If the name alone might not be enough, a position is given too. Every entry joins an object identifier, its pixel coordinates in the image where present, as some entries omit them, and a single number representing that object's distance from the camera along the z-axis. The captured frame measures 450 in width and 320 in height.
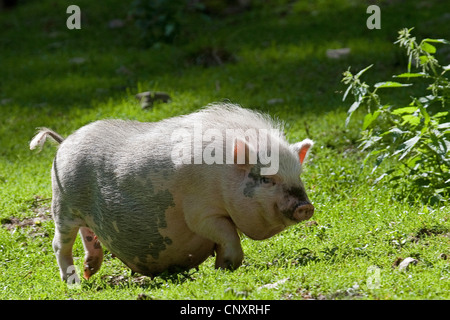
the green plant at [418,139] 12.34
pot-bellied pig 10.09
